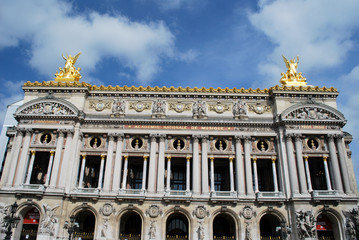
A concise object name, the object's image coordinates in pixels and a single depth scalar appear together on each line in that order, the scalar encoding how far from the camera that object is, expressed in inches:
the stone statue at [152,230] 1231.5
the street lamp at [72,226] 1054.4
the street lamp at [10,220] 955.6
